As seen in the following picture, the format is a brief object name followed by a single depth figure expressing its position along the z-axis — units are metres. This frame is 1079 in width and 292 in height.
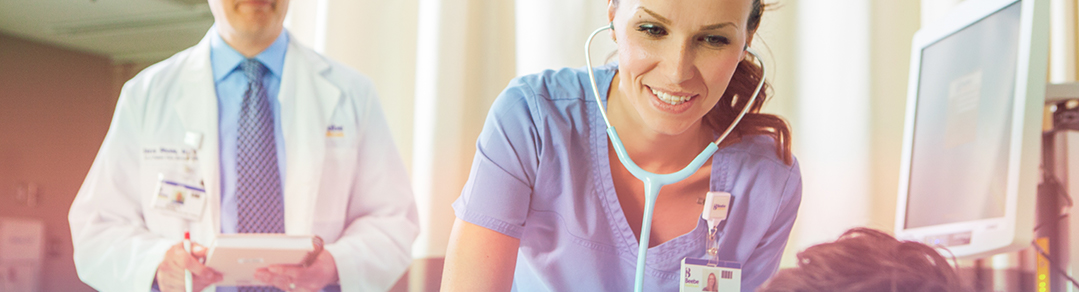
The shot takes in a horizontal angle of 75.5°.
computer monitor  1.02
